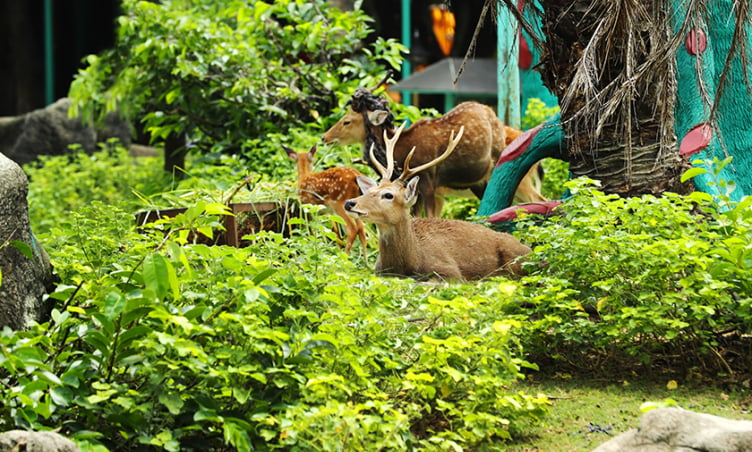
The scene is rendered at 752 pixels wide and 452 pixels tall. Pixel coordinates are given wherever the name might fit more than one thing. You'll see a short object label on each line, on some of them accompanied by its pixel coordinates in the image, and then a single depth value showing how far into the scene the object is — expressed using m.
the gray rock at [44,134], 34.34
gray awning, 29.41
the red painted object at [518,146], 14.41
